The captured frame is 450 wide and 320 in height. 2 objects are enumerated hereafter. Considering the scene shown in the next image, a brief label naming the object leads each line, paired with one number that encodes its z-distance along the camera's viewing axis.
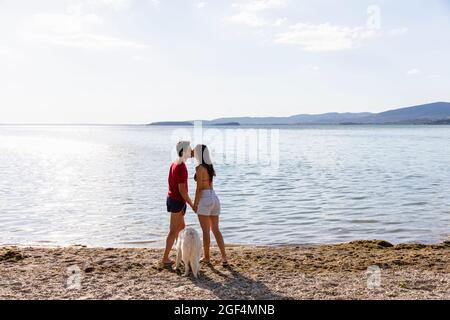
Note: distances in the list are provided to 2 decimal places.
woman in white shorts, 7.88
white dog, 7.74
